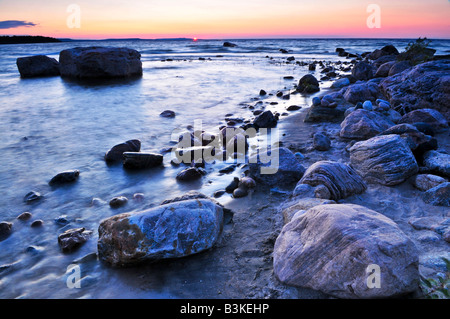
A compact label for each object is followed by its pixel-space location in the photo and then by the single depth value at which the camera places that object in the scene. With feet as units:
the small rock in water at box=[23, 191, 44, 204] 12.84
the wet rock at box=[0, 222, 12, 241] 10.38
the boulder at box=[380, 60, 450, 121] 19.60
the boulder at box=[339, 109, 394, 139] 16.94
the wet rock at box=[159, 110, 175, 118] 27.96
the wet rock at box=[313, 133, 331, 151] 16.39
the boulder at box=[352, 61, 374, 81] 38.90
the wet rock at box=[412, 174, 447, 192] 11.00
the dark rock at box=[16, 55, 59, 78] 56.18
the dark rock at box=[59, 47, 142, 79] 53.06
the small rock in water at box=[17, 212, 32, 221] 11.44
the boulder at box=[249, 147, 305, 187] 12.98
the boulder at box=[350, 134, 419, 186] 11.74
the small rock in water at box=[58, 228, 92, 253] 9.53
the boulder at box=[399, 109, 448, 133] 17.46
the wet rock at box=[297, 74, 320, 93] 35.83
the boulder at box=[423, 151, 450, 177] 11.70
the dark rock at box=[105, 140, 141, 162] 17.39
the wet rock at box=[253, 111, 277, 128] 22.15
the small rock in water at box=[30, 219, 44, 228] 10.93
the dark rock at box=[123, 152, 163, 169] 16.03
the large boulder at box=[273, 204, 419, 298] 6.21
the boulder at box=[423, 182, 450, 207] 10.11
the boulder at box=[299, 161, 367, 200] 10.90
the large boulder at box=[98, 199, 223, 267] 8.43
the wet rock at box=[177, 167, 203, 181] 14.41
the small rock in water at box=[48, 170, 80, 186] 14.52
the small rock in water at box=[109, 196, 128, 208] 12.32
